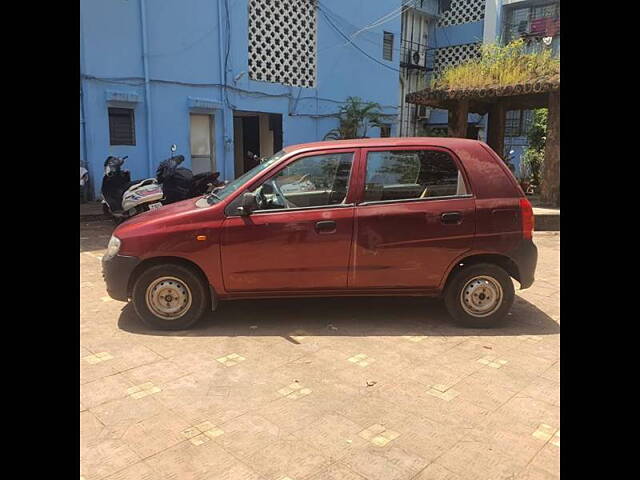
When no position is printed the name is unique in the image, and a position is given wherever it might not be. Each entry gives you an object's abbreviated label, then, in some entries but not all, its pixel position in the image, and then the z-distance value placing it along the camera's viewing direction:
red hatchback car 4.34
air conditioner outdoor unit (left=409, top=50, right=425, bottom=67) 22.70
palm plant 16.08
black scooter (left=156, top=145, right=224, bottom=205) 9.62
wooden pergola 10.49
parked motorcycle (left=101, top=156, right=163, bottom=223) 9.27
